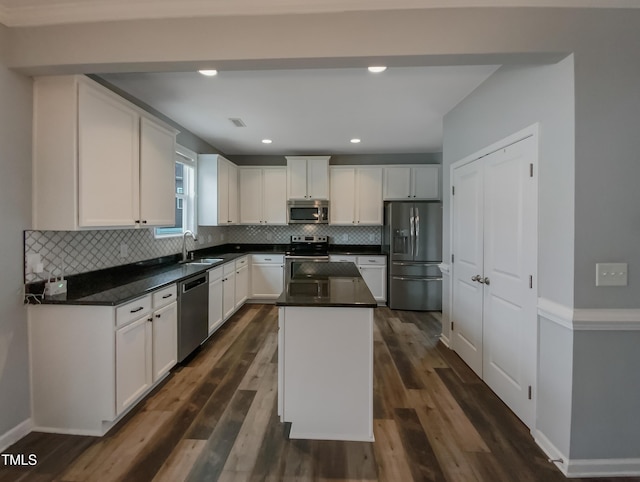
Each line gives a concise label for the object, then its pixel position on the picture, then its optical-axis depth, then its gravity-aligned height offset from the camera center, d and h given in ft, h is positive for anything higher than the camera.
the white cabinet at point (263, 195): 18.31 +2.40
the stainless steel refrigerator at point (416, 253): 16.39 -0.86
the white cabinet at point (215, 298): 12.30 -2.52
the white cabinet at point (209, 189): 15.28 +2.28
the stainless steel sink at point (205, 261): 12.85 -1.06
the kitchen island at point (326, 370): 6.62 -2.83
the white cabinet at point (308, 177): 17.87 +3.37
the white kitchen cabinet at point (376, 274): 17.40 -2.06
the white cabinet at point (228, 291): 13.87 -2.50
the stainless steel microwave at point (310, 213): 18.10 +1.35
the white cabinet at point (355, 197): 18.15 +2.29
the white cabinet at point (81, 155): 6.95 +1.88
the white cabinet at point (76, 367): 6.87 -2.88
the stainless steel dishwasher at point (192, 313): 9.86 -2.59
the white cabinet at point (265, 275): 17.65 -2.17
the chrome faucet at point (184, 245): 13.37 -0.39
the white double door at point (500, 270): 7.09 -0.89
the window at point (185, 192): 13.85 +2.05
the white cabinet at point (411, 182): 17.83 +3.10
